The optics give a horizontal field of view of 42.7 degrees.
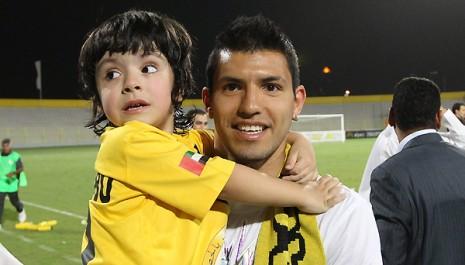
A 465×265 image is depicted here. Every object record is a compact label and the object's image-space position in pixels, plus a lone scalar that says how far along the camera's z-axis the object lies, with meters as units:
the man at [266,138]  1.92
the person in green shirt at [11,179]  11.26
